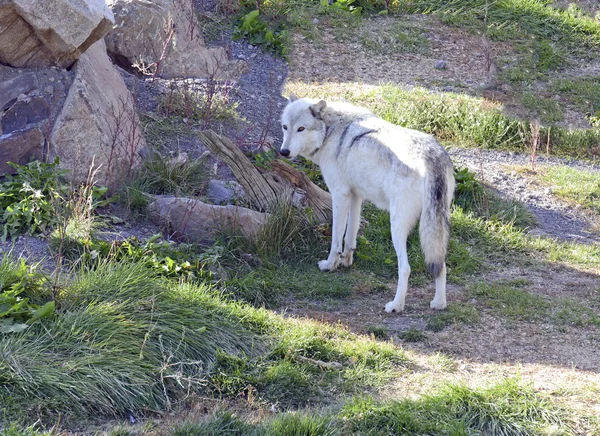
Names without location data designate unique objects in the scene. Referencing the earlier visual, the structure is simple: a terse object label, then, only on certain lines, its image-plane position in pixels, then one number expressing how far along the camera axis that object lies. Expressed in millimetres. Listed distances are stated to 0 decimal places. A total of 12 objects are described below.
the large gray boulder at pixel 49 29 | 16172
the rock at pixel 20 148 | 15422
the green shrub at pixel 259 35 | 26531
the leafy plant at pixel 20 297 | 10648
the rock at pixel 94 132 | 16250
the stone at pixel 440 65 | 27281
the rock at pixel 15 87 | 16344
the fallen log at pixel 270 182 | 16562
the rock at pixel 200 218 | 15305
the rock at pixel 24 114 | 16219
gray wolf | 13352
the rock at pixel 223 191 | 16792
